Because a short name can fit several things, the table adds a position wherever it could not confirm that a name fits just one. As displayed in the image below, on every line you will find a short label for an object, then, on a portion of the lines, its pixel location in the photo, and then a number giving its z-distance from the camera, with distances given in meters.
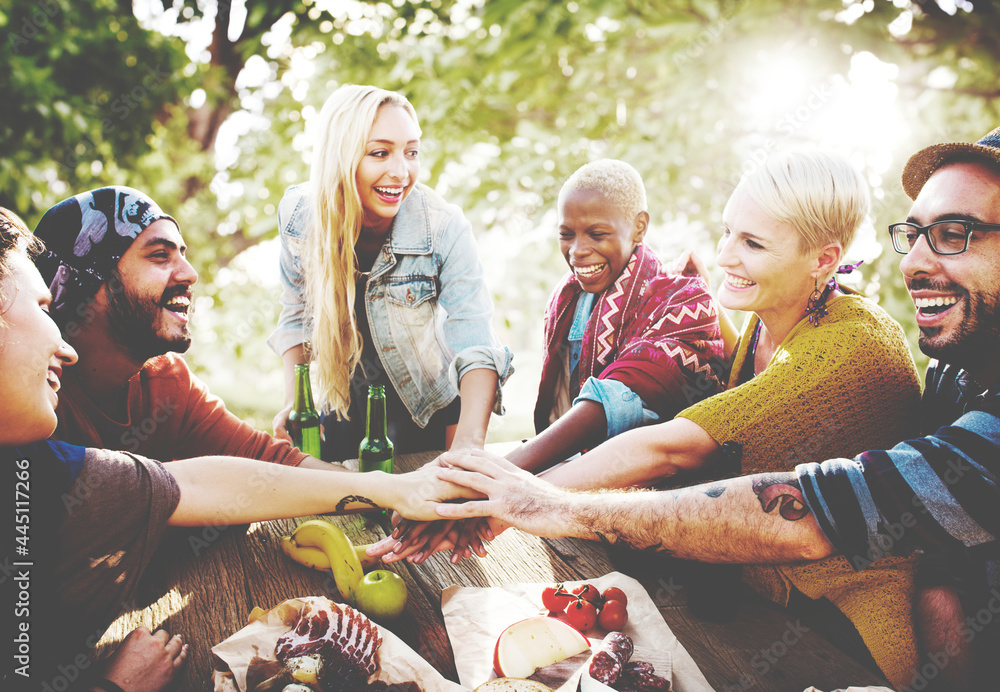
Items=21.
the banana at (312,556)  1.75
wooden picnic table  1.39
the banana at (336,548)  1.64
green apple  1.55
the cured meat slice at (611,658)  1.31
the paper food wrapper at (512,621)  1.38
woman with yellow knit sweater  1.77
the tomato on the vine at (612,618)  1.52
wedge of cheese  1.37
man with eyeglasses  1.38
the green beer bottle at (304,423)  2.44
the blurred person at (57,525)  1.33
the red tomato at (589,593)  1.59
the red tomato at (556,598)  1.59
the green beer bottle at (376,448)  2.21
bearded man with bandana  1.99
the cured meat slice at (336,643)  1.30
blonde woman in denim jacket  2.54
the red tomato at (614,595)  1.59
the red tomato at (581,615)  1.51
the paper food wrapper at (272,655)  1.32
